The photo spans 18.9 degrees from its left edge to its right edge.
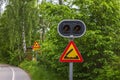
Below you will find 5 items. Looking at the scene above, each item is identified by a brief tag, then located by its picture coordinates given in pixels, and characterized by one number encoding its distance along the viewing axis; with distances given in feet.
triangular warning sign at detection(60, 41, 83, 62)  33.50
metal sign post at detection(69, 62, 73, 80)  32.78
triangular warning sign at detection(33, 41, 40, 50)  107.76
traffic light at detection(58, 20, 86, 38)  33.01
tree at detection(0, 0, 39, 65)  156.97
